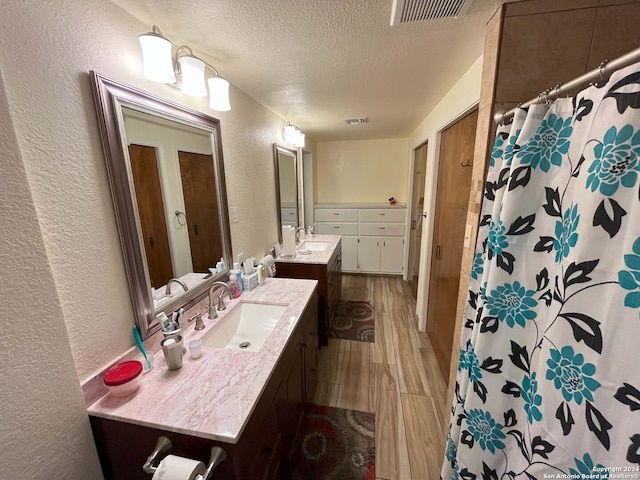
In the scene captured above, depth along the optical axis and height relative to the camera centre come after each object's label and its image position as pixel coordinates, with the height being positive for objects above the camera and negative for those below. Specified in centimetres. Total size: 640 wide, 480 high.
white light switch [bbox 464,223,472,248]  134 -26
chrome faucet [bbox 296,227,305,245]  309 -51
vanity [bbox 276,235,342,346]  230 -74
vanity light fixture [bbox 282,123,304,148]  260 +61
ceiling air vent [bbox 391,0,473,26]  91 +68
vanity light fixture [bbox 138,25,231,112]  96 +54
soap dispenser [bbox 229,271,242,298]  163 -59
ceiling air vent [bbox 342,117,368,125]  269 +79
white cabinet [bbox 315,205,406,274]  396 -66
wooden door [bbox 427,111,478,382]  167 -30
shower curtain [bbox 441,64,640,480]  54 -30
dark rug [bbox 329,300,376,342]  264 -149
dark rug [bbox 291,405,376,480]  137 -152
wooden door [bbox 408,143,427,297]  310 -25
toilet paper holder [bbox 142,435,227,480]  73 -78
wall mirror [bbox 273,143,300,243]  248 +8
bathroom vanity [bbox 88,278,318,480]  77 -70
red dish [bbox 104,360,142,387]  83 -61
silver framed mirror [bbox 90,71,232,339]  93 +0
